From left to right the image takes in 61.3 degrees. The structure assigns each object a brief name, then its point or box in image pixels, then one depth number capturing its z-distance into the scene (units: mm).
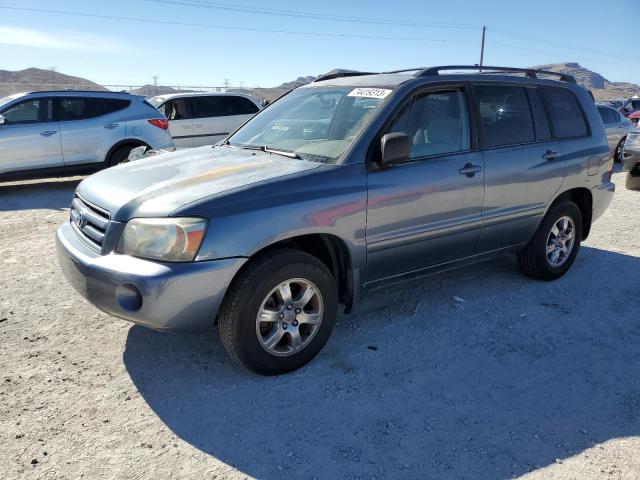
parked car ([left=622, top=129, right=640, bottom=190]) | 9828
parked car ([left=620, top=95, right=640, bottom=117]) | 21266
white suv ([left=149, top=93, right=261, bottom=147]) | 12391
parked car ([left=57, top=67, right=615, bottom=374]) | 2980
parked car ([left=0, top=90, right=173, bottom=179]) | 8883
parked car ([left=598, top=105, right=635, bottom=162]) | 13391
